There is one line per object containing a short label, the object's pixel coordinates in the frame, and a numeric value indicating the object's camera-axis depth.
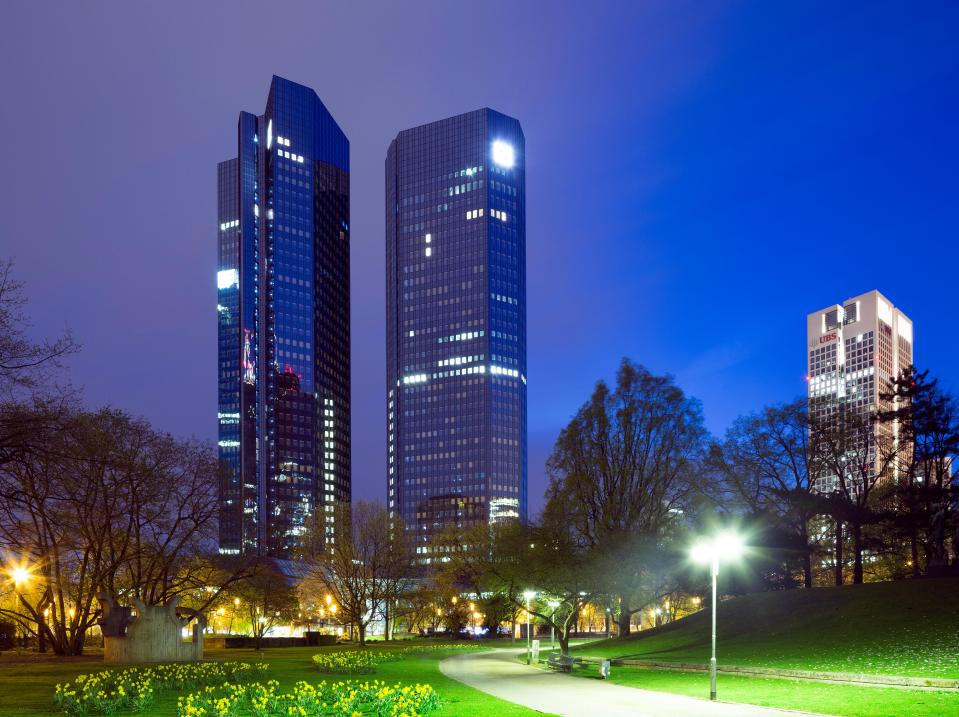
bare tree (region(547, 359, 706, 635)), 53.22
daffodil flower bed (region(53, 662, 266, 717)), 23.03
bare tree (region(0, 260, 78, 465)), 25.09
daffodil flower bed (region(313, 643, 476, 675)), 37.78
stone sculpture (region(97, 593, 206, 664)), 46.25
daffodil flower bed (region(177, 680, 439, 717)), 20.44
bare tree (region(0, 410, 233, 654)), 50.12
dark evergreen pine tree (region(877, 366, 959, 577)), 53.31
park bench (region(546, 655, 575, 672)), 40.51
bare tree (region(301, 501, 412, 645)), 75.38
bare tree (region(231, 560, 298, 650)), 70.50
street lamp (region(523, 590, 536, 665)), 50.56
